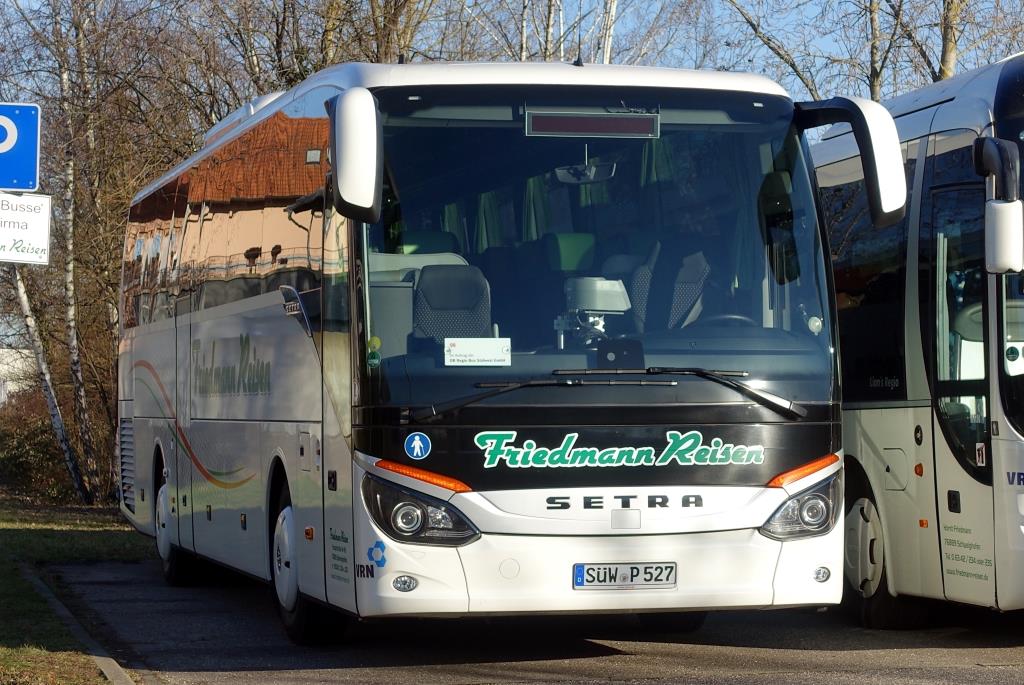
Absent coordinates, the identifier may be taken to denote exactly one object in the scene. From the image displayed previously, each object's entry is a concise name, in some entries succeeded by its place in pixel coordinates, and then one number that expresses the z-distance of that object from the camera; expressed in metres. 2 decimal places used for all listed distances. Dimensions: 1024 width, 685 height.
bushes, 35.83
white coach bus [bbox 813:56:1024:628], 9.23
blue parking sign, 10.30
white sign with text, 10.16
